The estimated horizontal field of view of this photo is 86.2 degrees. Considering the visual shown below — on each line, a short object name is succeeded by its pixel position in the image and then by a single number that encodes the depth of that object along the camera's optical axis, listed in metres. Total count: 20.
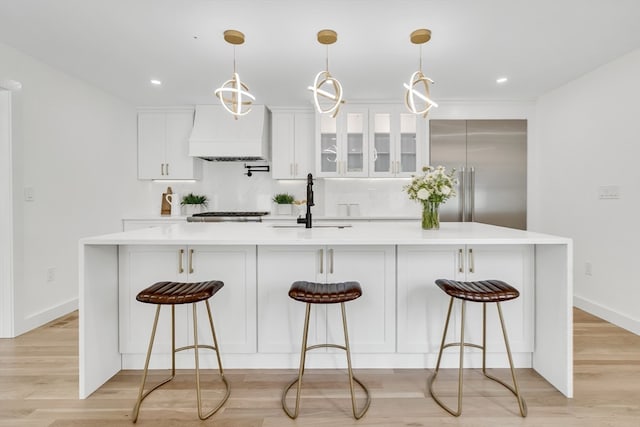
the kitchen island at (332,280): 2.18
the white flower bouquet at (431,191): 2.34
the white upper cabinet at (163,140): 4.59
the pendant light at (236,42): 2.45
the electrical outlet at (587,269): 3.47
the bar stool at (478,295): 1.74
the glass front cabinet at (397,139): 4.31
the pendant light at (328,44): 2.44
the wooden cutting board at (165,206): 4.77
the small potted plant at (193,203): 4.73
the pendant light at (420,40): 2.48
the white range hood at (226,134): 4.34
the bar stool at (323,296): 1.72
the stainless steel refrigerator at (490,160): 4.38
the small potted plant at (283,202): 4.69
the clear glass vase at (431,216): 2.39
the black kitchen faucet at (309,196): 2.39
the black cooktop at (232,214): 4.39
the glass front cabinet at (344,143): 4.34
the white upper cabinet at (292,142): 4.55
